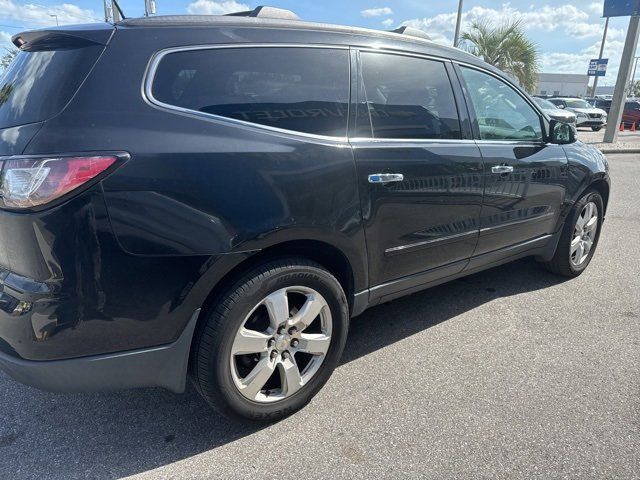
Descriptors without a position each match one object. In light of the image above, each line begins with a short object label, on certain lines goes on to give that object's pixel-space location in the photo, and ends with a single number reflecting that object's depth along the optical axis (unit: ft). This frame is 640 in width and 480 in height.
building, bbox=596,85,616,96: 320.91
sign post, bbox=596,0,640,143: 44.55
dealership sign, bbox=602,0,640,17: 44.50
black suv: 5.73
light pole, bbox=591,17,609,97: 123.75
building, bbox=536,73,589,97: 259.80
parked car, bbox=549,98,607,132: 78.64
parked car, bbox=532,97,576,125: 60.94
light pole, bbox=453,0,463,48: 63.58
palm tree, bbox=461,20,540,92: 64.69
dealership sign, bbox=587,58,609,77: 101.81
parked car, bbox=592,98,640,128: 86.99
